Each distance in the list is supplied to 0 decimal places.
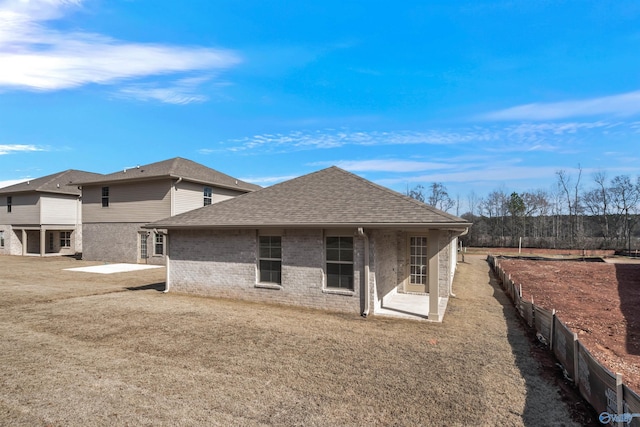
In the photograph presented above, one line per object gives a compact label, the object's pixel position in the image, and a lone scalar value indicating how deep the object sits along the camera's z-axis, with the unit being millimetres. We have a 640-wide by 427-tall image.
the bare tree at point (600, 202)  52312
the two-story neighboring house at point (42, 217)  30172
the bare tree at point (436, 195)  60094
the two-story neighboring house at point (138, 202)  23016
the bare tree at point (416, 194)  58281
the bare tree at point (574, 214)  50375
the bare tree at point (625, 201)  49266
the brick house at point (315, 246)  9578
